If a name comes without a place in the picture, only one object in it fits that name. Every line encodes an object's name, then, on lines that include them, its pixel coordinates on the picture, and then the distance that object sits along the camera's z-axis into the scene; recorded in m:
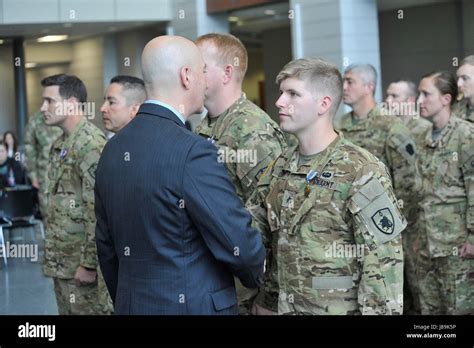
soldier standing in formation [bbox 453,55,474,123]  4.45
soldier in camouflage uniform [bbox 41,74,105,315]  3.97
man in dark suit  2.18
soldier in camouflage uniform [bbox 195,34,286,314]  3.13
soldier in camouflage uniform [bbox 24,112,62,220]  9.31
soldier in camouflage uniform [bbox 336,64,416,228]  5.09
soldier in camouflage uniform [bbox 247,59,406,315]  2.45
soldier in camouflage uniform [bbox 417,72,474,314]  4.36
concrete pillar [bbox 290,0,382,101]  11.32
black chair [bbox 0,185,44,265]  8.45
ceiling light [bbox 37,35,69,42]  13.01
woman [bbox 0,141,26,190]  9.43
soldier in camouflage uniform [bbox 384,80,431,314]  5.12
